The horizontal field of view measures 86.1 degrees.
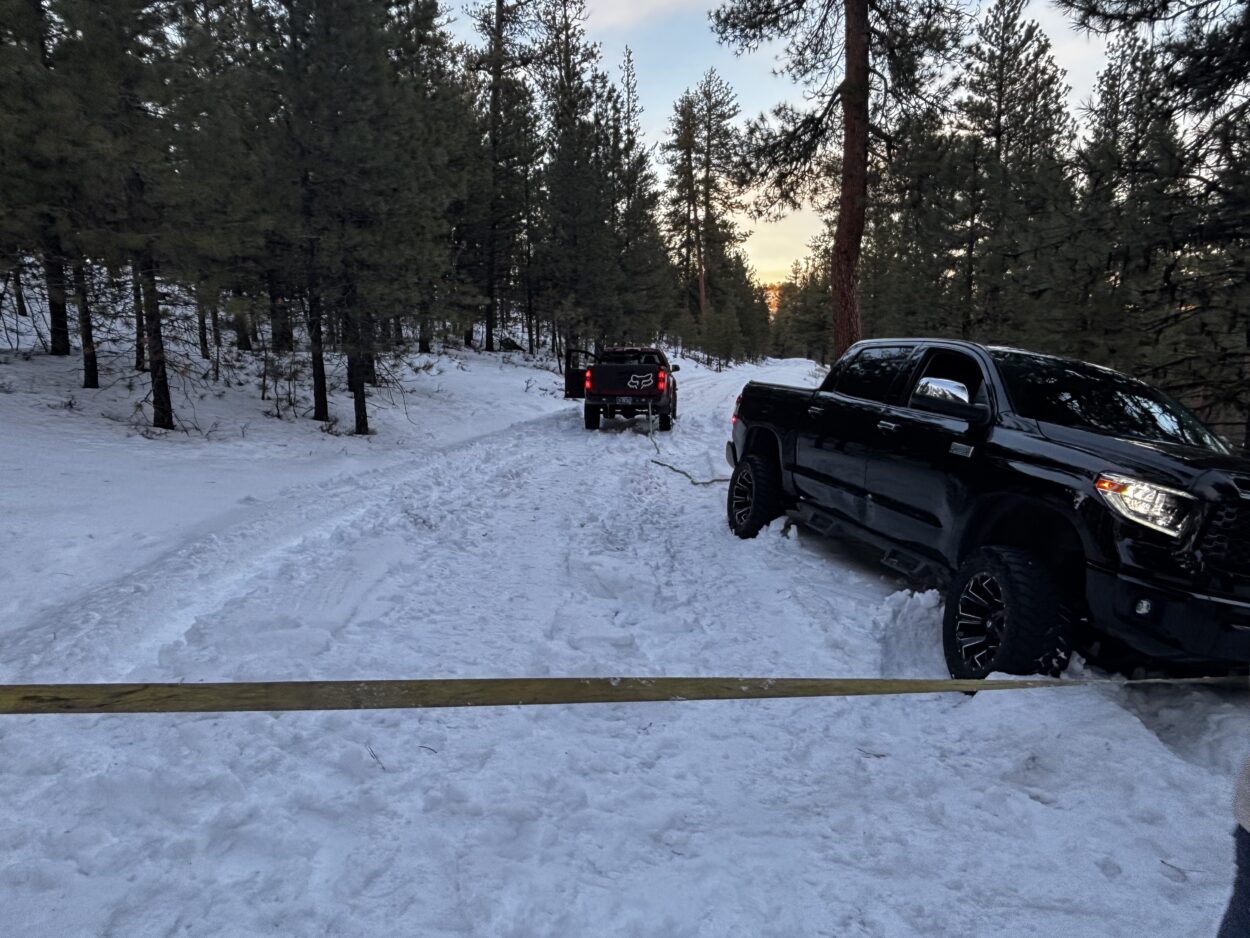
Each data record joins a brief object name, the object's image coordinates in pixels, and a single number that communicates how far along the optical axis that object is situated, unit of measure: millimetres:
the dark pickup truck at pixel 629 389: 14219
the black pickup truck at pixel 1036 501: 2916
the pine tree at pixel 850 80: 11266
